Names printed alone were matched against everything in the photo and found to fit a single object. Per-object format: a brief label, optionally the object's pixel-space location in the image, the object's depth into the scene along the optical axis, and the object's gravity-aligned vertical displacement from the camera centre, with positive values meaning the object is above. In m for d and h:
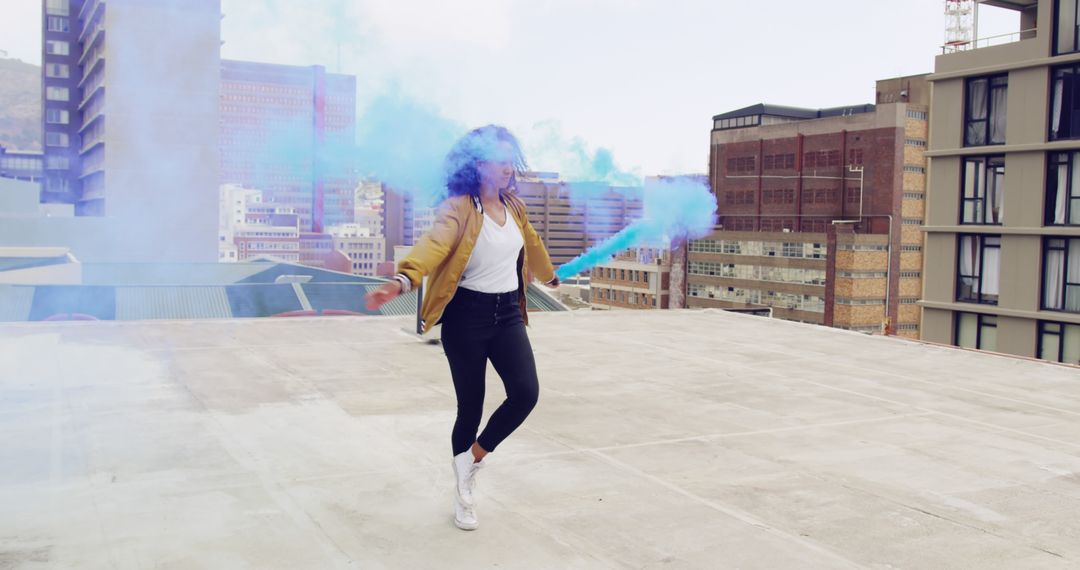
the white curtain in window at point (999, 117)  23.41 +3.62
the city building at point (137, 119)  25.27 +4.53
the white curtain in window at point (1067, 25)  21.47 +5.55
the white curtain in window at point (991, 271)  23.39 -0.40
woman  4.36 -0.26
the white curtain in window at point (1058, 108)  21.80 +3.62
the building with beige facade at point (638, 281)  81.38 -3.17
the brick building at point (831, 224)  68.62 +2.29
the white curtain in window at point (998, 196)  23.06 +1.55
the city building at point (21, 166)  62.62 +4.60
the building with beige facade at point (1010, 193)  21.67 +1.60
